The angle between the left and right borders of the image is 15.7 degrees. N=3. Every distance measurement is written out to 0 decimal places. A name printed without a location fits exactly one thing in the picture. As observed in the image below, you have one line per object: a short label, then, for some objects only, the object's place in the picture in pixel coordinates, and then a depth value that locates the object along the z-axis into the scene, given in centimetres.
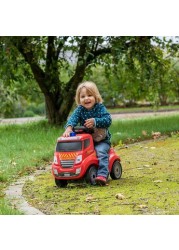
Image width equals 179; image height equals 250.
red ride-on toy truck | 572
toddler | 585
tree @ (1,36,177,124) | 1141
